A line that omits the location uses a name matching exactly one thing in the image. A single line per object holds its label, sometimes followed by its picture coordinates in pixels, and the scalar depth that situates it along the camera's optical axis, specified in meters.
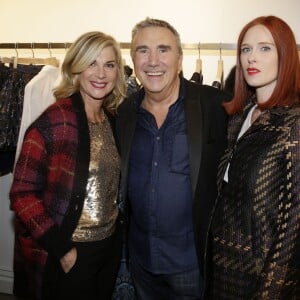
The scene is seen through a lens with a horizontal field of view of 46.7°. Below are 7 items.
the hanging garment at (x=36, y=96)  2.03
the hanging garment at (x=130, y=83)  2.08
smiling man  1.63
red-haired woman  1.21
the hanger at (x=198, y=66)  2.21
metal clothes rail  2.08
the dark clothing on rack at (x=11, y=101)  2.11
